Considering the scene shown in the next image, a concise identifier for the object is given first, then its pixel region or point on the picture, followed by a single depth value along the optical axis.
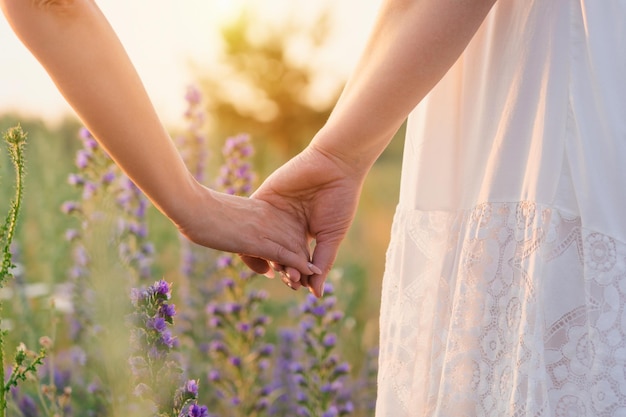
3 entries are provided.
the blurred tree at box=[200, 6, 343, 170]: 18.12
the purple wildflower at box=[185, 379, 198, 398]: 1.31
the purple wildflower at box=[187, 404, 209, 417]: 1.31
